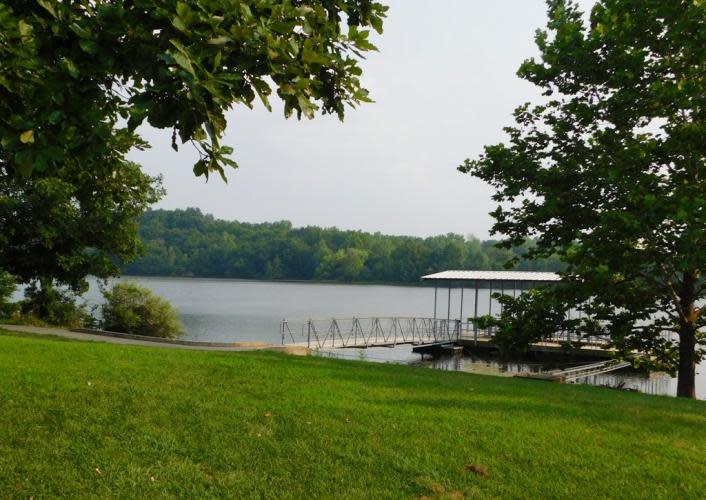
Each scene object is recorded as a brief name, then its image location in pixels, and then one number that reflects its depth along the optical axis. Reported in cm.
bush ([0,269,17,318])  2029
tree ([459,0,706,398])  1006
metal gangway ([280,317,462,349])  2356
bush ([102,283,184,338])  2369
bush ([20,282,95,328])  2233
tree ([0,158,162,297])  1825
